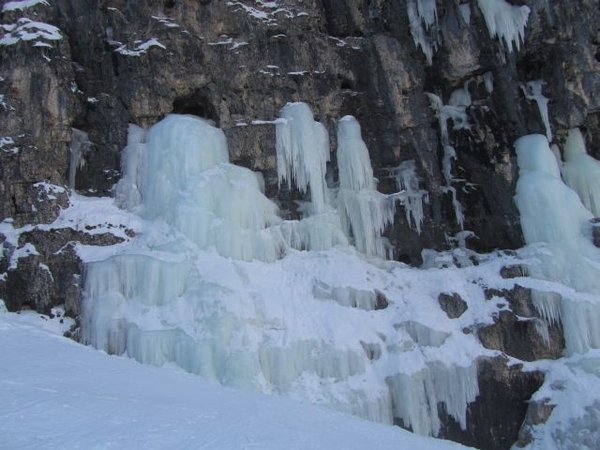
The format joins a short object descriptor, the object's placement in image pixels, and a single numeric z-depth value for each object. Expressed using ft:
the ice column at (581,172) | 68.59
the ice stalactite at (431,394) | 52.95
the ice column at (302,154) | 63.72
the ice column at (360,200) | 64.08
